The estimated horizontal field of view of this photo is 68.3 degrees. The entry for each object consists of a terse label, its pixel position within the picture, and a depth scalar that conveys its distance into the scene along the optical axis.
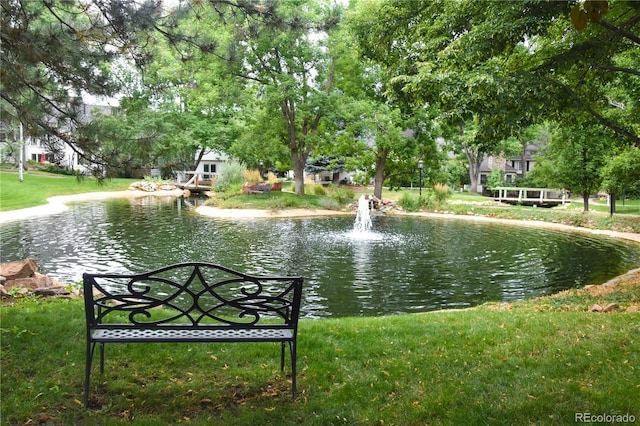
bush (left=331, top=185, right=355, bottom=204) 27.07
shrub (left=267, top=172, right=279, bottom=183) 30.28
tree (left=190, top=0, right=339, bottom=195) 24.70
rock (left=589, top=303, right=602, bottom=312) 6.48
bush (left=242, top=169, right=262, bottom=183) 29.16
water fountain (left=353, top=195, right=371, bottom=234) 17.94
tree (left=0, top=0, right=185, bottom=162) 4.89
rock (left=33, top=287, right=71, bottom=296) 6.82
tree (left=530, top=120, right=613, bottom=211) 19.98
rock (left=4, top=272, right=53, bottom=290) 7.08
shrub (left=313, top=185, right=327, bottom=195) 29.11
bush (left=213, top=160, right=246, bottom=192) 30.93
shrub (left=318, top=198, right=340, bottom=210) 25.89
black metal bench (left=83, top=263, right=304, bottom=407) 3.37
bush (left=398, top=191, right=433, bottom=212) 26.11
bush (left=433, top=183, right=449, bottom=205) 26.41
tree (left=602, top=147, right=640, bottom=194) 15.23
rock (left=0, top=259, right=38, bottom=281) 7.47
